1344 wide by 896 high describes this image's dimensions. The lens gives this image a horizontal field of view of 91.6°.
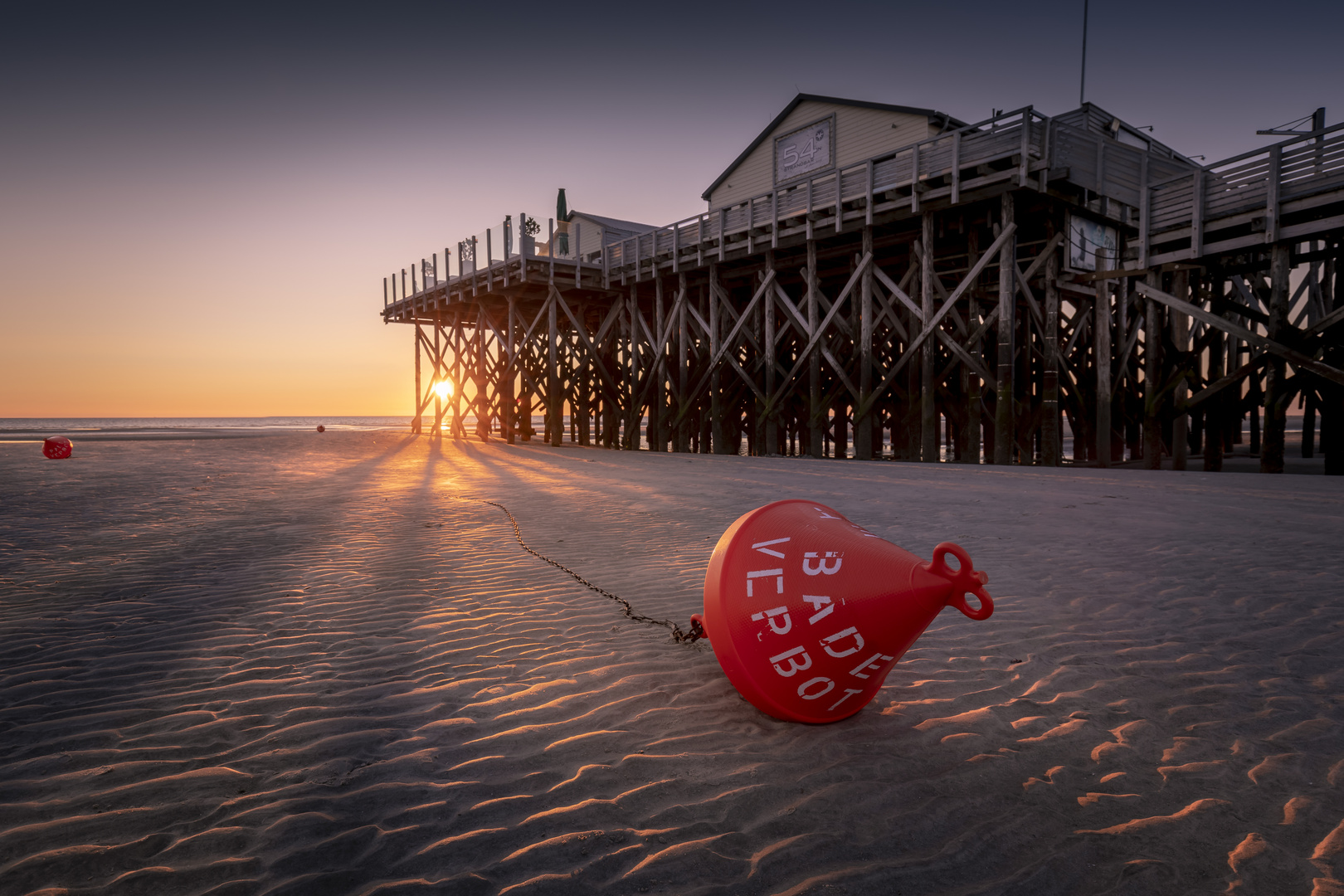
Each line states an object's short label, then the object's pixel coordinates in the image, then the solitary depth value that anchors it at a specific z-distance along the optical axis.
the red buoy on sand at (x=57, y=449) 15.80
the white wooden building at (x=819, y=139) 17.31
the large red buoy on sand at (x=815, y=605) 2.17
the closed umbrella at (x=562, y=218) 26.73
